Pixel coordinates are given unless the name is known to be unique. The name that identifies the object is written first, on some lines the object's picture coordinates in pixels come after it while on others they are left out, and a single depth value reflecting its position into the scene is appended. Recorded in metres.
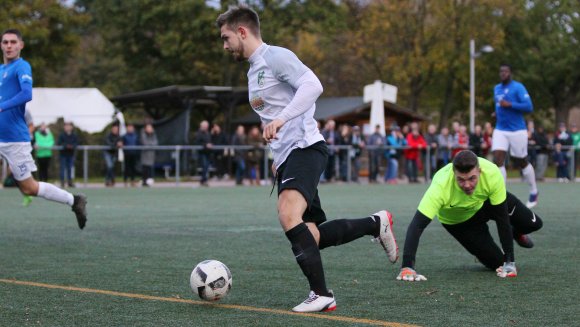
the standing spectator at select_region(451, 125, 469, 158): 29.61
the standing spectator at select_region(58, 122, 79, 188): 25.53
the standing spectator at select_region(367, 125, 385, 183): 29.22
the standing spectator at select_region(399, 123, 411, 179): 30.03
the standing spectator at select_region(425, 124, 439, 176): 29.95
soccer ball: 6.33
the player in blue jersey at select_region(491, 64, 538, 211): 14.84
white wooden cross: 32.81
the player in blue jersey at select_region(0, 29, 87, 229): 10.56
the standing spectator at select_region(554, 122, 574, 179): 31.30
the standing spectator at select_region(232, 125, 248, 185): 27.97
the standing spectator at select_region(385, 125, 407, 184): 29.23
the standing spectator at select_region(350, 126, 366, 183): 28.94
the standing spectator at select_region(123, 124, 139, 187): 26.64
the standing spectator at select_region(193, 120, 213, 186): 26.91
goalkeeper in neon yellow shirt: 7.12
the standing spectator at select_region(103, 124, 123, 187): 26.36
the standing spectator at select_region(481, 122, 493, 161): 29.09
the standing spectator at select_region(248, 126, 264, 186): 28.16
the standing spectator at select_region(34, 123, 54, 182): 25.44
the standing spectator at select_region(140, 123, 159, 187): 26.78
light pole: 38.88
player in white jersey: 6.08
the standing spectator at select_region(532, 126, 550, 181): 31.25
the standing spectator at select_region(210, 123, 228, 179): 28.75
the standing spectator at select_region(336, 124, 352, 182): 29.02
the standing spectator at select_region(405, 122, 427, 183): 29.38
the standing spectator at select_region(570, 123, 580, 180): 31.23
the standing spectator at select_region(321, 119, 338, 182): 28.57
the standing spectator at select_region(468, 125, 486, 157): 28.92
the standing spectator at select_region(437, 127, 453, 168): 29.98
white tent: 33.38
